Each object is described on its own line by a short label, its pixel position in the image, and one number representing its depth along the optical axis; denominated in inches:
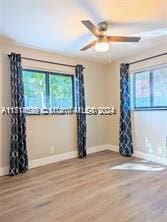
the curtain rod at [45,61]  157.6
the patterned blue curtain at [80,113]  184.7
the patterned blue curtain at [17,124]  141.9
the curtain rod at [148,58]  157.8
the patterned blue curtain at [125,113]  183.0
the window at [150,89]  162.4
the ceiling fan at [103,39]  109.6
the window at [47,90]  161.0
